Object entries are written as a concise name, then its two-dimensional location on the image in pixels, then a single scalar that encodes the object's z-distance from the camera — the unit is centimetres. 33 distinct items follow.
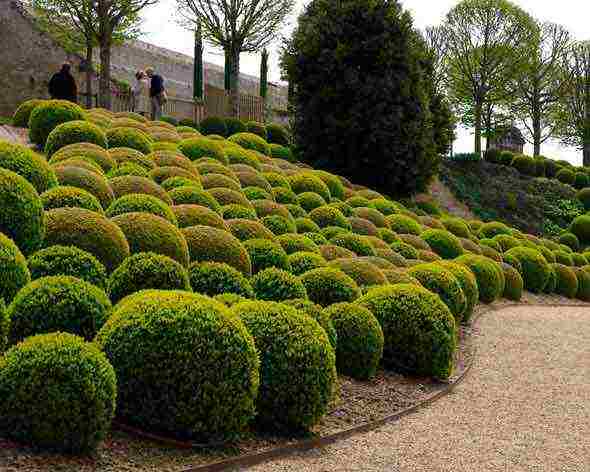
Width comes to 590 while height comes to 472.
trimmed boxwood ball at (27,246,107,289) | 701
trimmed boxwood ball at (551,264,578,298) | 1853
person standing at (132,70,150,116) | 2328
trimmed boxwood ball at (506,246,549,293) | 1728
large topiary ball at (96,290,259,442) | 557
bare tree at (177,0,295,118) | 2648
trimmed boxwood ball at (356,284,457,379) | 870
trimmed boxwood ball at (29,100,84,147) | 1491
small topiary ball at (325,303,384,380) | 800
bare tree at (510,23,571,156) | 4712
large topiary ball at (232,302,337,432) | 636
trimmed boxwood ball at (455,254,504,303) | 1417
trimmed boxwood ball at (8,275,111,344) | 604
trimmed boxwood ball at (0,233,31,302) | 638
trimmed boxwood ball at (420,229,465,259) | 1590
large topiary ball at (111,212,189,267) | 832
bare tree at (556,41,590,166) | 4912
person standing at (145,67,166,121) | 2238
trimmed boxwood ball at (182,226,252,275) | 888
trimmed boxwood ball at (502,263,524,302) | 1567
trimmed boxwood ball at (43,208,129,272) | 775
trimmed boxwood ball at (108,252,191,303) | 710
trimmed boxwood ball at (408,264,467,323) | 1112
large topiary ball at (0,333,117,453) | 502
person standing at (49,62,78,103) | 1986
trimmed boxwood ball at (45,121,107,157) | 1323
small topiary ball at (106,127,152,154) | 1418
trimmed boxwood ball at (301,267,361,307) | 902
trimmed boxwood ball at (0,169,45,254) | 736
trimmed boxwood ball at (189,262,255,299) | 794
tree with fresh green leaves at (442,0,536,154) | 4059
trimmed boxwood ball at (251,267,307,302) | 842
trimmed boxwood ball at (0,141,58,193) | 882
